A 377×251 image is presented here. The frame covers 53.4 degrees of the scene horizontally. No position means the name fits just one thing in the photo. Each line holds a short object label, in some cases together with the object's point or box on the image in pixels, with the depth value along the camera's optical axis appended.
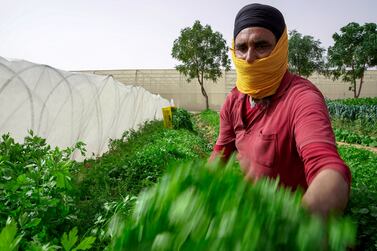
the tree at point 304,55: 36.72
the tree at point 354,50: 31.80
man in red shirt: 1.59
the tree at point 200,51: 35.47
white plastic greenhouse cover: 5.21
